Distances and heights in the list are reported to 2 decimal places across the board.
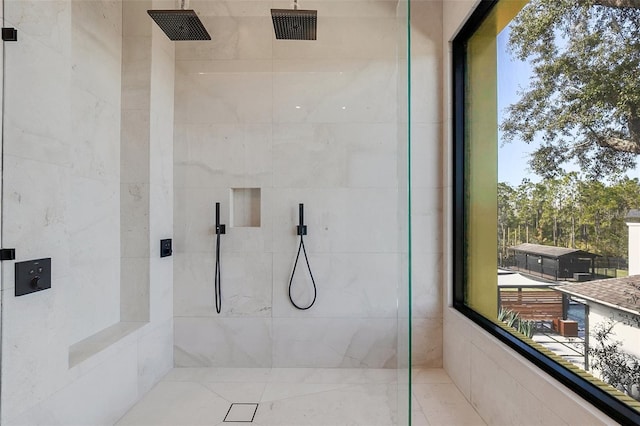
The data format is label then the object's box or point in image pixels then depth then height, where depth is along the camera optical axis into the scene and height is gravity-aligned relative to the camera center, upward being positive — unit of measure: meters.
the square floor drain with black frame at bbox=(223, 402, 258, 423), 1.48 -0.92
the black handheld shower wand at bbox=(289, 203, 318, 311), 1.75 -0.18
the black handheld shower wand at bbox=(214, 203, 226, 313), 1.71 -0.25
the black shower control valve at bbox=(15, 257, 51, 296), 1.08 -0.21
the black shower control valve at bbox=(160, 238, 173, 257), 1.71 -0.16
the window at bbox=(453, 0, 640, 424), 0.99 +0.11
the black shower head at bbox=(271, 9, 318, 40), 1.66 +1.01
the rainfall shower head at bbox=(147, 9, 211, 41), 1.61 +0.97
